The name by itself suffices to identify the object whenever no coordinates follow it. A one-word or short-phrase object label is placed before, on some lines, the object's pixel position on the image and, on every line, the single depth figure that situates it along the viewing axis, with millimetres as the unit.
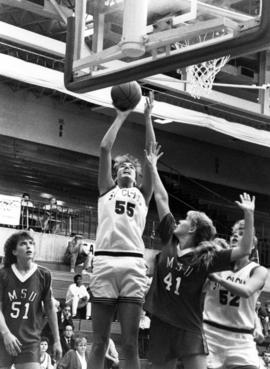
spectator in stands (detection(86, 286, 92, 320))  15942
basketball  6219
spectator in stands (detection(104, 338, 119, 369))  13352
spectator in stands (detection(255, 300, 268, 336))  17250
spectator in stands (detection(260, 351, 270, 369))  14589
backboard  5770
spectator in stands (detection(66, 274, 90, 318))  15109
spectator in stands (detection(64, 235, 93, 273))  17703
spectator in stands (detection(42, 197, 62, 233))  18609
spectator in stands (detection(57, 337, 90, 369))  12508
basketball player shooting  5715
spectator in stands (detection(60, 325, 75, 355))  13773
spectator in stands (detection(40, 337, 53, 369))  12539
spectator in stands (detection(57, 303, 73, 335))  14111
